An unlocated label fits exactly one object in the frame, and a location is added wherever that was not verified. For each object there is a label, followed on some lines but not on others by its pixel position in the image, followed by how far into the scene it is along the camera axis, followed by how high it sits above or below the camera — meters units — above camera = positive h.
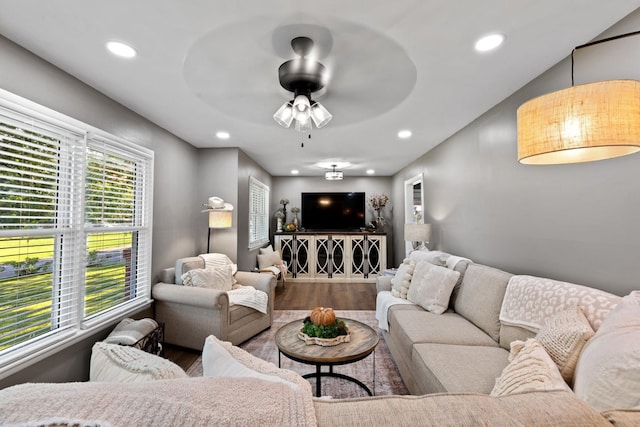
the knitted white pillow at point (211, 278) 2.96 -0.64
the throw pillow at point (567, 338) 1.17 -0.53
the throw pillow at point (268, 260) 5.01 -0.74
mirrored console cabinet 6.13 -0.78
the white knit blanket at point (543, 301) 1.38 -0.46
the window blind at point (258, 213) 4.94 +0.12
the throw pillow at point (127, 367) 0.80 -0.48
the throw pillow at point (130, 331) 2.13 -0.90
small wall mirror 5.25 +0.33
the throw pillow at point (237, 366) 0.72 -0.41
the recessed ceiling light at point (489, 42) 1.64 +1.07
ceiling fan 1.71 +0.90
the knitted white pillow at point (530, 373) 1.00 -0.58
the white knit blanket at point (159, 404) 0.47 -0.34
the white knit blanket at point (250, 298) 2.99 -0.86
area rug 2.18 -1.32
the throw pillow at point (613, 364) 0.84 -0.48
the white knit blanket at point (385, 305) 2.81 -0.90
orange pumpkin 2.04 -0.72
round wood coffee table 1.78 -0.87
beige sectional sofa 1.23 -0.72
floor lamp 3.64 +0.07
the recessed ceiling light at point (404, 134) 3.45 +1.09
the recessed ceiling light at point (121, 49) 1.72 +1.07
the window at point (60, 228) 1.72 -0.07
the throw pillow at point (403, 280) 3.04 -0.67
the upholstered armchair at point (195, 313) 2.69 -0.95
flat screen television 6.62 +0.18
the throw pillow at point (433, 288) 2.55 -0.64
